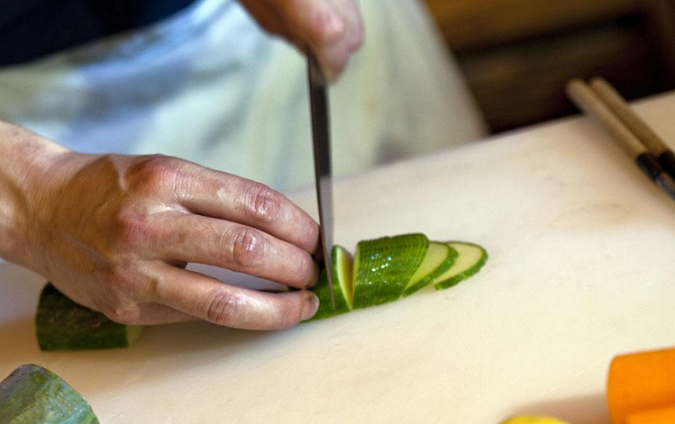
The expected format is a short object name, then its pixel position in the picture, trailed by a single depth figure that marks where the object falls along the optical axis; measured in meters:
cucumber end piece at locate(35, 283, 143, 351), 0.64
